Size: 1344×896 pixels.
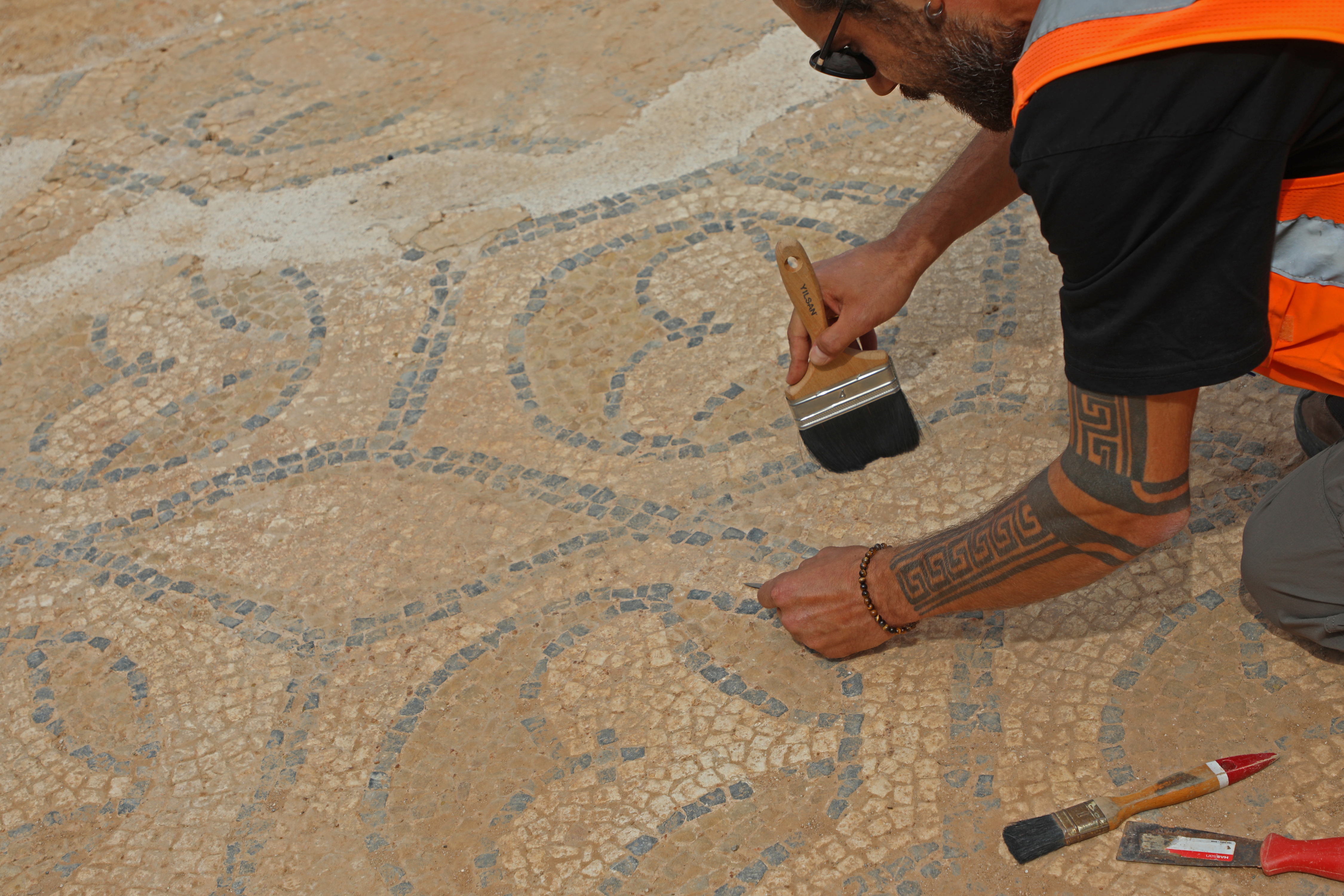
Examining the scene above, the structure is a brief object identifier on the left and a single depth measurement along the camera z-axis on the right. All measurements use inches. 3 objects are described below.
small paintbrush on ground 65.5
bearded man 43.9
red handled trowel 62.1
